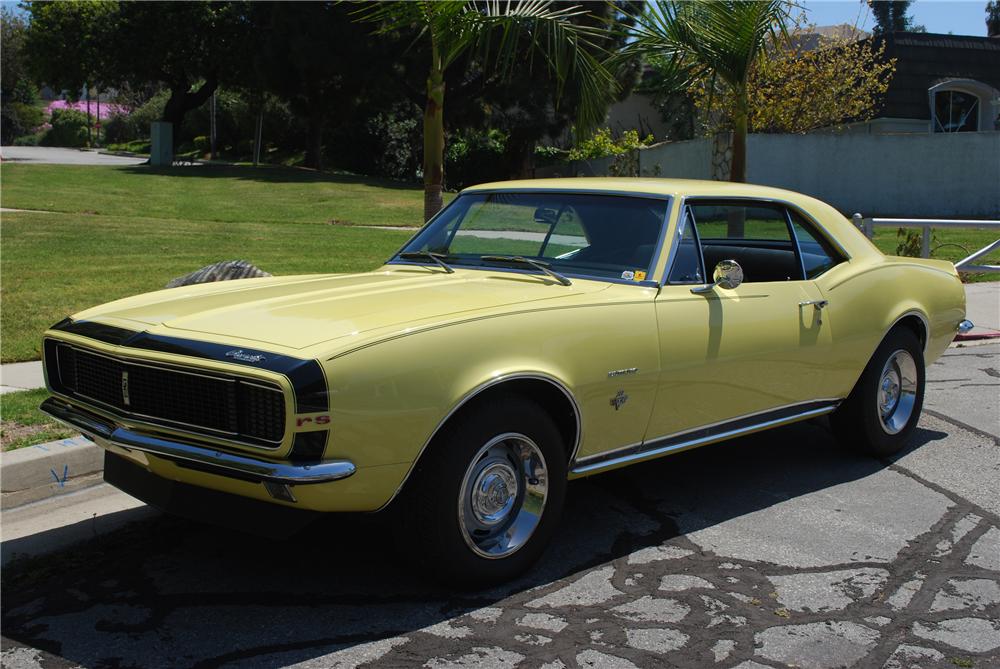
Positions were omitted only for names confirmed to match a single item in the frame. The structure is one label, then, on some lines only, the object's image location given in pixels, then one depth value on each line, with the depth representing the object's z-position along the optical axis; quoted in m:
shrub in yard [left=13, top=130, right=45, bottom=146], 66.06
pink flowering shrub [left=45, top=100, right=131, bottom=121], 79.71
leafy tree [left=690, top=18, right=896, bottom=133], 25.89
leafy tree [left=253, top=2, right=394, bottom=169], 32.44
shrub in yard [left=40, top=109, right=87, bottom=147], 66.53
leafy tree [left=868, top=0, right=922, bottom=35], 90.94
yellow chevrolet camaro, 3.66
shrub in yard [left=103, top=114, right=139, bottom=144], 64.94
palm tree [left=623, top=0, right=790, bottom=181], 11.17
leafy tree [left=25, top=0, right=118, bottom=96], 41.26
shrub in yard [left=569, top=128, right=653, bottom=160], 33.31
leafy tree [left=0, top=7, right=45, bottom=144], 66.38
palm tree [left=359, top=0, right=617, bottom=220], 9.26
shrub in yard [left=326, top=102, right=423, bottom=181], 41.62
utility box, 37.22
